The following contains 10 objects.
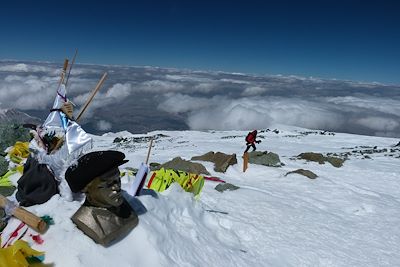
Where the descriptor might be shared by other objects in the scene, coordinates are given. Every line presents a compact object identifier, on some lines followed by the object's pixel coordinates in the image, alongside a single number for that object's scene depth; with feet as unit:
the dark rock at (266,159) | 56.90
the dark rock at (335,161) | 62.28
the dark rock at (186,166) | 44.55
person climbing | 52.54
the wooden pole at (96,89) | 16.94
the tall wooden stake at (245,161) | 48.24
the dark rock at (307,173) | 46.13
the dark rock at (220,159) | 48.19
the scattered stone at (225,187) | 34.50
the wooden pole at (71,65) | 19.11
